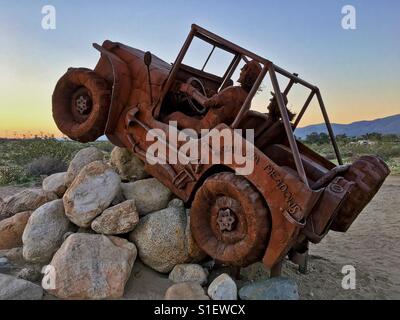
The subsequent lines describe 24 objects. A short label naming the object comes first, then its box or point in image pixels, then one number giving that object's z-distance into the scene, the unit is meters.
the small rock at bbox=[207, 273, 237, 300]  4.02
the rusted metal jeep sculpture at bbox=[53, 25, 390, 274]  3.94
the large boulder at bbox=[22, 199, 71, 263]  4.68
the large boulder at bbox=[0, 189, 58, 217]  5.82
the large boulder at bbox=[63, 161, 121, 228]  4.67
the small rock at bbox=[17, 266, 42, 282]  4.30
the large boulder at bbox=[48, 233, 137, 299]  4.03
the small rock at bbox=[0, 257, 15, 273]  4.55
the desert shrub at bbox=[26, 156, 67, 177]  13.77
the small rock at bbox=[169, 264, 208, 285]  4.43
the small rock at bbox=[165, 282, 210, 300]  3.92
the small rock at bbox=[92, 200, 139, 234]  4.53
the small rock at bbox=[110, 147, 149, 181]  5.78
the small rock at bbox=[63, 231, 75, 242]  4.79
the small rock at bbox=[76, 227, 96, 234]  4.82
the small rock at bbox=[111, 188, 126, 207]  4.94
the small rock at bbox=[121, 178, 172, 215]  5.03
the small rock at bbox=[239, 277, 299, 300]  4.06
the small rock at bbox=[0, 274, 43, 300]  3.84
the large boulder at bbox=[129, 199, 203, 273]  4.56
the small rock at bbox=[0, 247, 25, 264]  4.82
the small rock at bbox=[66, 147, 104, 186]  5.77
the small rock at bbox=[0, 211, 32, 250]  5.24
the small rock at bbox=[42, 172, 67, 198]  5.84
